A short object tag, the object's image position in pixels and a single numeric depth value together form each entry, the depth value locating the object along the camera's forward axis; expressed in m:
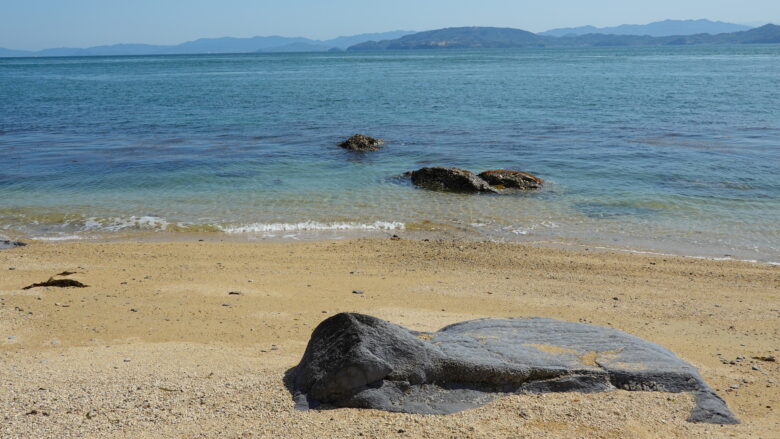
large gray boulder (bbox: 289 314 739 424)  5.47
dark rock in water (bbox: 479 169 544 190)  17.69
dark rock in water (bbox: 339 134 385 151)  23.75
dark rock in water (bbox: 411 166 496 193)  17.52
